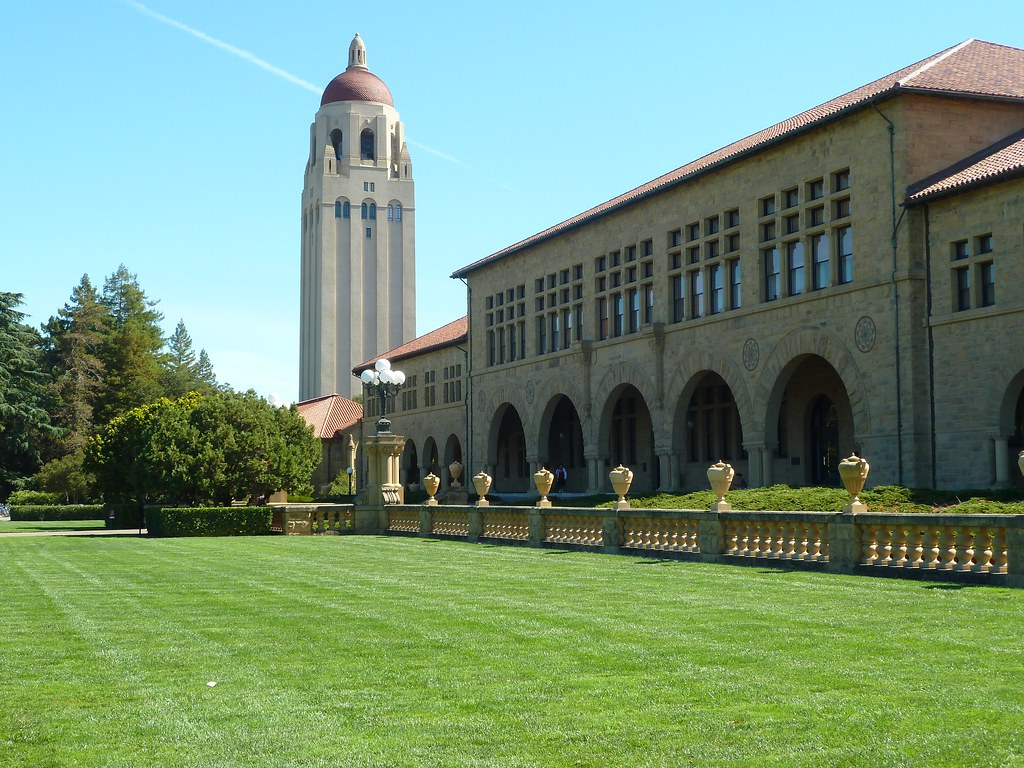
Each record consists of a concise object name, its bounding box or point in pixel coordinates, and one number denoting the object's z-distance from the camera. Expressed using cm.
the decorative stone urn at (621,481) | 2517
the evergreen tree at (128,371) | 9650
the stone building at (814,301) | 3183
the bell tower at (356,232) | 11819
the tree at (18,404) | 8619
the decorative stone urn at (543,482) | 2858
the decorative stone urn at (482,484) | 3209
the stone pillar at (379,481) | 3888
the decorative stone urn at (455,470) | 4775
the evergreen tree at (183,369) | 10638
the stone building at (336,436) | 9350
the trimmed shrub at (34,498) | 8306
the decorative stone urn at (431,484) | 3678
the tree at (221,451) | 4378
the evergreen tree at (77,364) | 9200
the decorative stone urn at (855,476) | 1883
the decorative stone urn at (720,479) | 2250
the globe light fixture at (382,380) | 3703
